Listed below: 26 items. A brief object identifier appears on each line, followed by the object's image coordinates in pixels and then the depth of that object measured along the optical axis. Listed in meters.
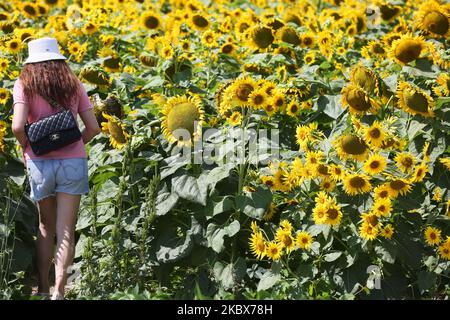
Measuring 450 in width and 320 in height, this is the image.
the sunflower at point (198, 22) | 12.98
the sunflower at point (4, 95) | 11.08
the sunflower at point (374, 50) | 12.34
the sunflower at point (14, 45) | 12.00
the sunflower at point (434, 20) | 11.15
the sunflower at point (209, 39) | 12.31
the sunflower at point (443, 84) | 10.00
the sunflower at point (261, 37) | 11.98
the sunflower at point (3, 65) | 11.58
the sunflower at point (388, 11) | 14.83
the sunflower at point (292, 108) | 10.70
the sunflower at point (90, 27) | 13.04
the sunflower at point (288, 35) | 12.19
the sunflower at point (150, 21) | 13.98
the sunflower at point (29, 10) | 14.74
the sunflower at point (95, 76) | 11.37
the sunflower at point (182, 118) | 10.04
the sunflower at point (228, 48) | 12.52
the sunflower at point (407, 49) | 10.64
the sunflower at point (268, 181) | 9.80
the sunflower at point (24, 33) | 12.41
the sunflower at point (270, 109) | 10.27
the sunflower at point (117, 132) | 10.21
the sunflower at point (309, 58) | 12.37
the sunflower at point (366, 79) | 10.23
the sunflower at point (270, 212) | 9.90
